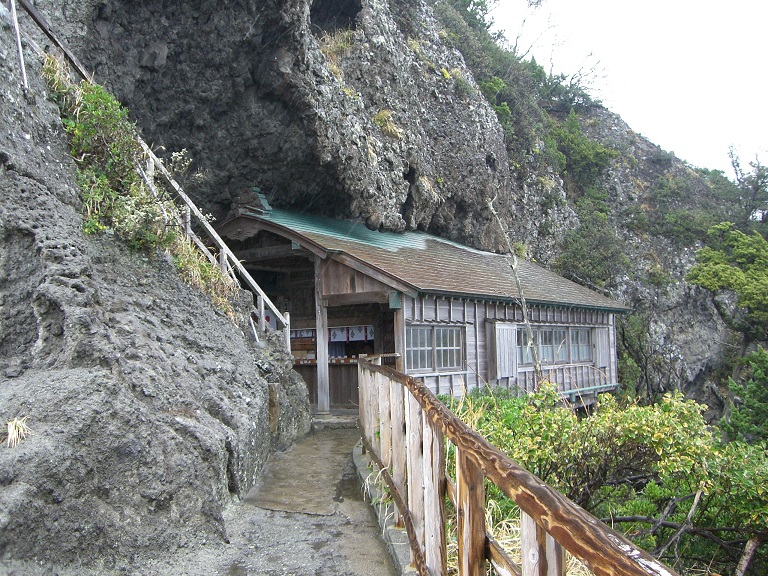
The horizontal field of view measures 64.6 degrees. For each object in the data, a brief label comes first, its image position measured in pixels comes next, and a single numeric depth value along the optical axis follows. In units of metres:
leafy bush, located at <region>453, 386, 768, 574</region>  5.65
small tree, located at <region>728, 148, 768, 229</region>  33.44
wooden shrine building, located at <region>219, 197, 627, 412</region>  12.77
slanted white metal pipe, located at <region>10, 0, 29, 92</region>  6.88
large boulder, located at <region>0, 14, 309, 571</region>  4.11
